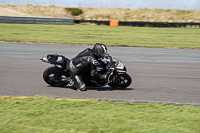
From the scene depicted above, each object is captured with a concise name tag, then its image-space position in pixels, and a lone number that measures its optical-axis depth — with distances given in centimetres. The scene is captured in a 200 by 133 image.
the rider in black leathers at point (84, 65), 1545
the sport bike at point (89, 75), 1585
